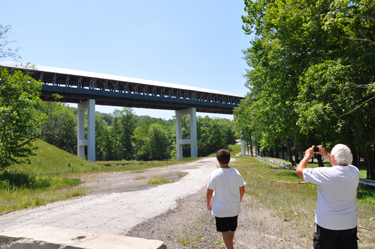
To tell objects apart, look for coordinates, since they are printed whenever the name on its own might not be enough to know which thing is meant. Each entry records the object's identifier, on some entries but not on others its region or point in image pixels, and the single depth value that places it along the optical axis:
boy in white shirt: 4.06
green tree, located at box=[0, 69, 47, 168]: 15.17
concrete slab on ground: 3.54
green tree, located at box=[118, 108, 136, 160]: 79.69
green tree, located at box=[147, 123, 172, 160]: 80.50
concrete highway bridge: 37.94
